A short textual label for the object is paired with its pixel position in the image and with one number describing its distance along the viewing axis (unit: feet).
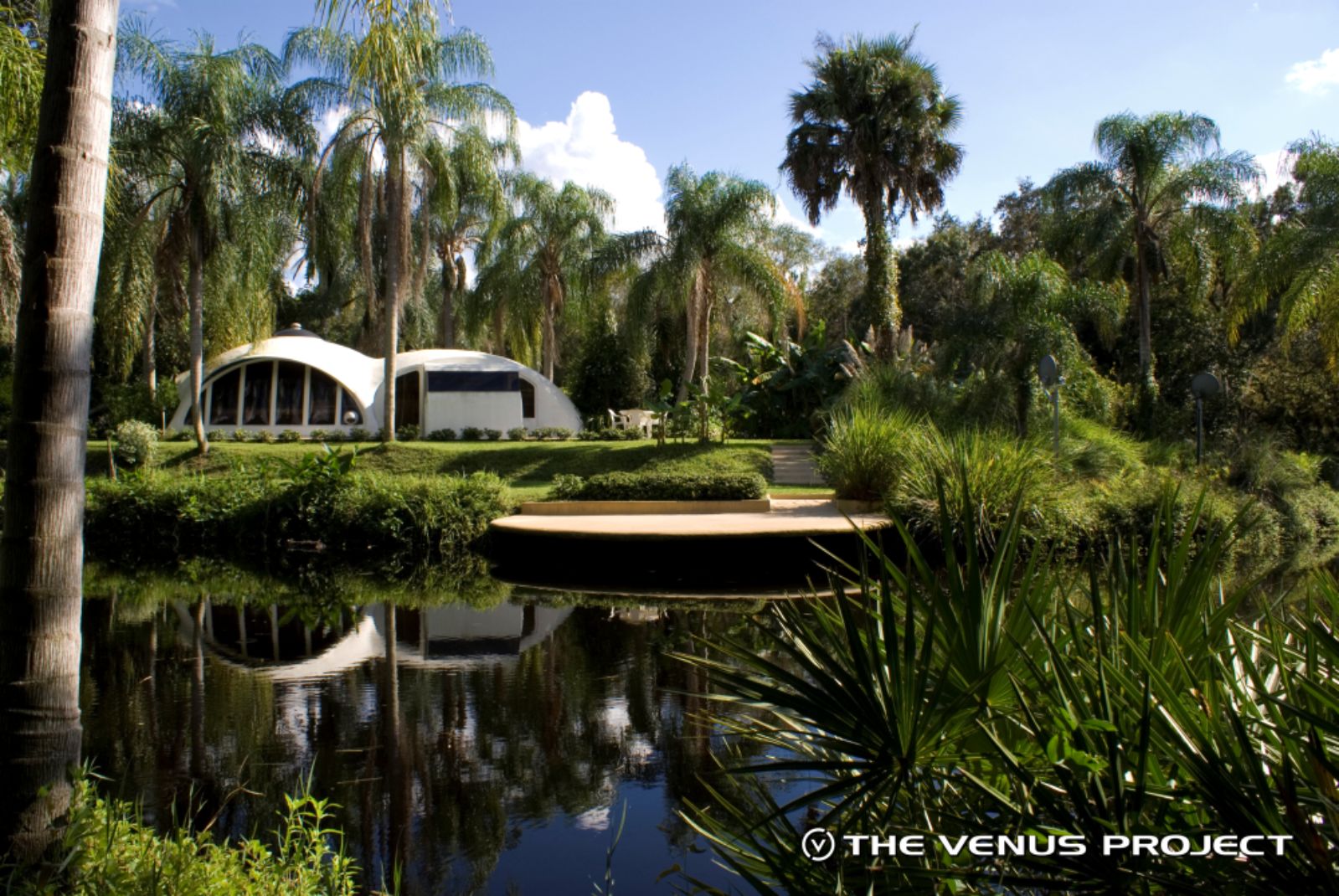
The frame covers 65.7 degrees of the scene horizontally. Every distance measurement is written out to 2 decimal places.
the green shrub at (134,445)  73.92
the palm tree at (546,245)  112.68
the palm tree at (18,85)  19.02
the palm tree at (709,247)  90.89
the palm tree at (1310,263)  57.47
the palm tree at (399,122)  72.79
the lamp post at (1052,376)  51.67
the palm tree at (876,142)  81.41
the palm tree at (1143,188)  88.28
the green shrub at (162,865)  10.02
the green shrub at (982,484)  41.24
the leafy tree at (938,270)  132.26
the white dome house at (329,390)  93.45
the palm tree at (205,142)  71.15
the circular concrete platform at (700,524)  42.50
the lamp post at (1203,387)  59.36
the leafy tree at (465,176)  76.18
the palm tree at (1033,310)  76.89
